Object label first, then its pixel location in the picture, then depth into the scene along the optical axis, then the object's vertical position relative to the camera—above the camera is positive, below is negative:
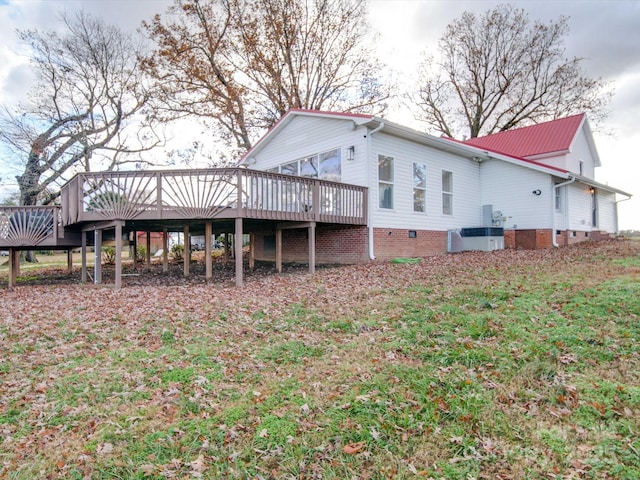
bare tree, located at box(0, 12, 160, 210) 18.45 +6.74
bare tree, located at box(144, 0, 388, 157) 20.23 +9.62
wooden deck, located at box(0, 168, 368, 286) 8.68 +0.94
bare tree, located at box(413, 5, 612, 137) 23.58 +10.32
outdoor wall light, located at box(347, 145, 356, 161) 11.65 +2.63
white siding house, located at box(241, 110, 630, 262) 11.66 +2.02
